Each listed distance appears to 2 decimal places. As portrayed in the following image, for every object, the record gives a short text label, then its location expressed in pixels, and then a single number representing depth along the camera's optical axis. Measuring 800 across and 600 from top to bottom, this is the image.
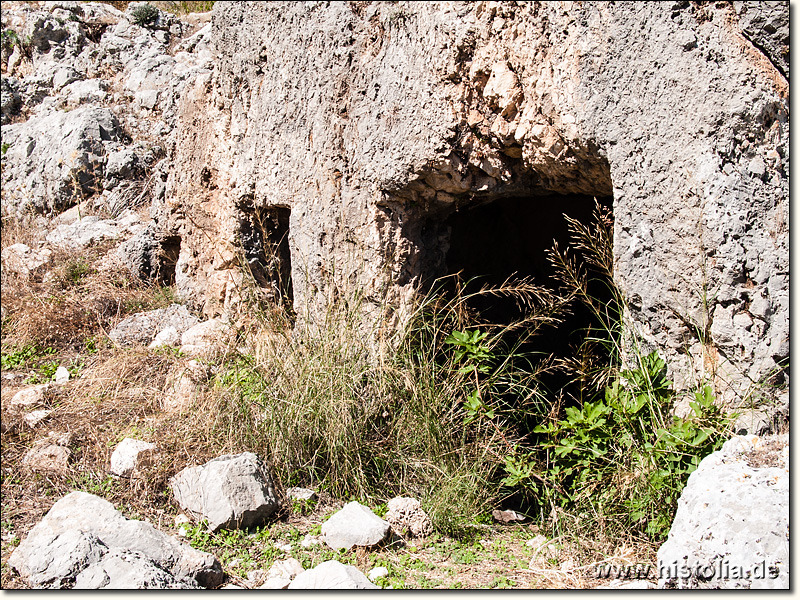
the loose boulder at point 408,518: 3.19
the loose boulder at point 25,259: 5.66
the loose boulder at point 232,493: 3.26
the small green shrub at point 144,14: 7.67
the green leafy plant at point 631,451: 2.79
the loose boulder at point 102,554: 2.70
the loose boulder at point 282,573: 2.82
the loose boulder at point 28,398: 4.43
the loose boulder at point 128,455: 3.70
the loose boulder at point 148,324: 5.09
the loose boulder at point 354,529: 3.05
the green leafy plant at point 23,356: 4.97
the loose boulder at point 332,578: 2.58
